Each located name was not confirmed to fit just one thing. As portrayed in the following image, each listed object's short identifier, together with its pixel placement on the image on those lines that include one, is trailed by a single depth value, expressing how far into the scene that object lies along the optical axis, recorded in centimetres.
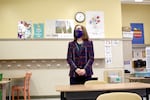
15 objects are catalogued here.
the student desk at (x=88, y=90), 267
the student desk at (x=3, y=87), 440
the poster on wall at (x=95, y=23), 730
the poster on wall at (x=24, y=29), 705
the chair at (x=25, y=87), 634
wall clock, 727
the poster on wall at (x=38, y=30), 712
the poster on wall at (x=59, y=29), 714
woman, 364
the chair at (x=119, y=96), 199
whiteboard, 668
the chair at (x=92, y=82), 336
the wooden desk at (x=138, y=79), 516
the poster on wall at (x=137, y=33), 922
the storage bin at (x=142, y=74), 546
